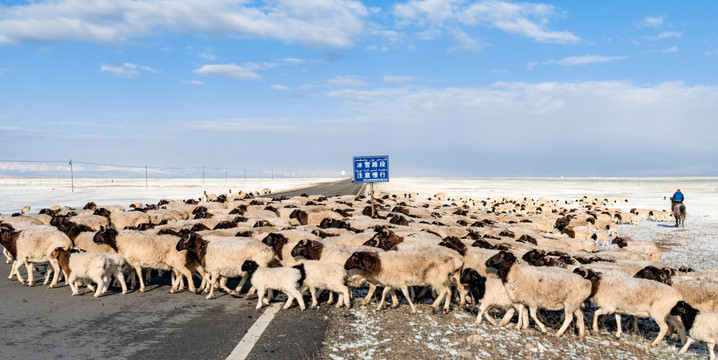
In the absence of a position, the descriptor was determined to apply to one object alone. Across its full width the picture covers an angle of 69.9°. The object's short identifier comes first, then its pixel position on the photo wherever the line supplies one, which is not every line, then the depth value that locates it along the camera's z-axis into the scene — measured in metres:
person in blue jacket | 29.87
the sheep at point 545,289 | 8.77
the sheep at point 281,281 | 9.73
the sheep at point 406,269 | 9.95
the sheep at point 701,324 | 7.64
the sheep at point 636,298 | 8.46
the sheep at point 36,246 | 11.71
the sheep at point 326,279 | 9.88
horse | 28.98
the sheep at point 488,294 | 9.18
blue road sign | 23.98
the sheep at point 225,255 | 10.98
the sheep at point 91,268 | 10.46
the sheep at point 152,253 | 11.37
